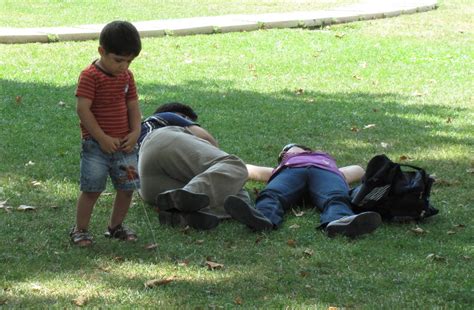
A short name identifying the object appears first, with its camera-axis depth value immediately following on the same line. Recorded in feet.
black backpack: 37.50
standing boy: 33.05
